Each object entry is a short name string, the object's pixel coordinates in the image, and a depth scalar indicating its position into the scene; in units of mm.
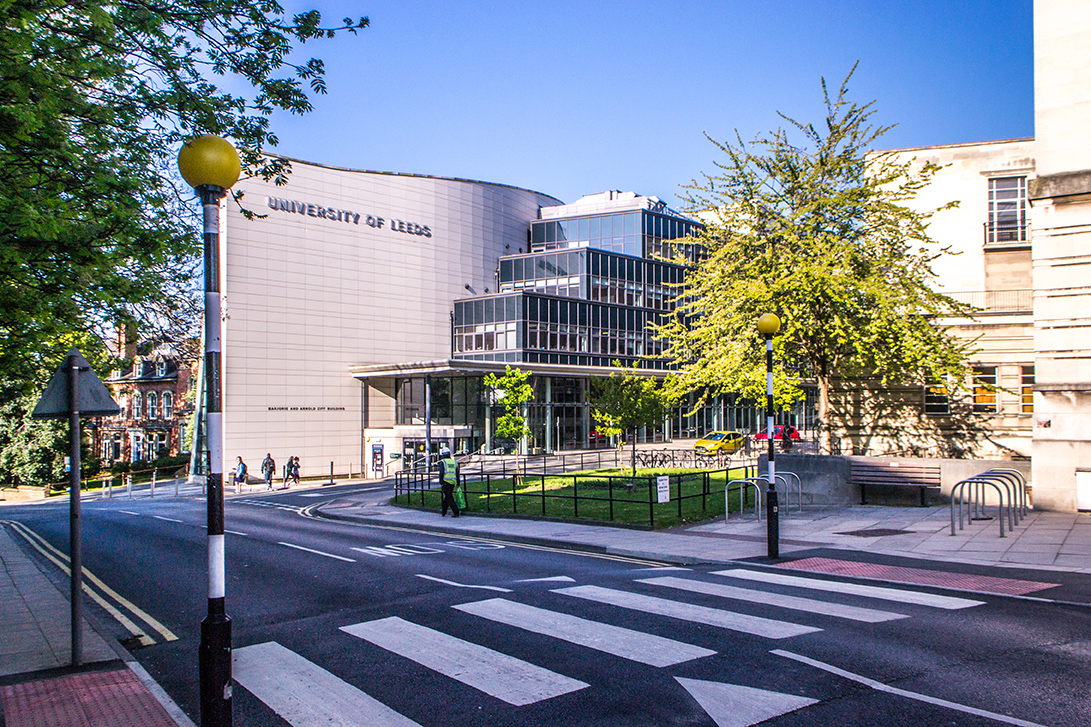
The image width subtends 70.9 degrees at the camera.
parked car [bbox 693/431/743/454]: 48781
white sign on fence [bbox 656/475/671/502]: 17844
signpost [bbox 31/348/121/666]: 8062
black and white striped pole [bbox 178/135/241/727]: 5180
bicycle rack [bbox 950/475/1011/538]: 14412
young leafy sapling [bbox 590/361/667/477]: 30125
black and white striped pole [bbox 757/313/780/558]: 13289
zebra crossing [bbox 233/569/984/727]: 6434
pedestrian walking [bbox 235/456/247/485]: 44562
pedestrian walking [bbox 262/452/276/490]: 45406
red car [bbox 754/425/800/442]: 42406
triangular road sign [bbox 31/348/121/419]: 8062
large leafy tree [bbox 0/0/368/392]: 8445
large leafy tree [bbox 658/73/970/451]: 22750
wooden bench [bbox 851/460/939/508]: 20750
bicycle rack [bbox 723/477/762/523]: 18523
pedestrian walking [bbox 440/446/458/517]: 23641
